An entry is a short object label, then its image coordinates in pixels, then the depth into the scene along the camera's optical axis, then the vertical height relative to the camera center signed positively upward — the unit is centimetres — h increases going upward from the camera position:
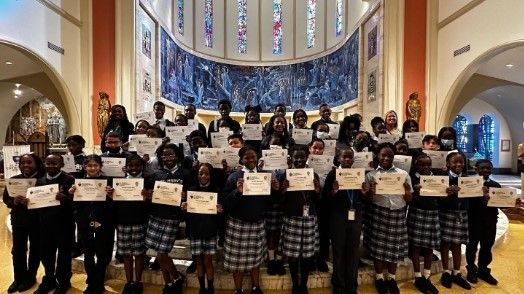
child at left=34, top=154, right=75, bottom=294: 370 -95
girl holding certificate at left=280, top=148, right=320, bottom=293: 367 -85
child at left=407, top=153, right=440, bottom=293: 397 -98
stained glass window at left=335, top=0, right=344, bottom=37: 1706 +603
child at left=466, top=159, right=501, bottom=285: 414 -101
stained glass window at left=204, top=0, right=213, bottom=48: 1969 +679
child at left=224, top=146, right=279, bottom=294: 354 -85
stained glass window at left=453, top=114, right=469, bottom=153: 2100 +70
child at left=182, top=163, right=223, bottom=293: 353 -88
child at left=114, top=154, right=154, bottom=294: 370 -92
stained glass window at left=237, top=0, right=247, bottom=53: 2061 +689
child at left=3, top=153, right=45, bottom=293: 375 -103
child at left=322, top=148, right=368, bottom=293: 365 -90
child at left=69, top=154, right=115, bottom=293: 365 -94
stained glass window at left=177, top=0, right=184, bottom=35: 1747 +628
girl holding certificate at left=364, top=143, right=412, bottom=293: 379 -94
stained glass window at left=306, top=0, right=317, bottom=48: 1964 +676
